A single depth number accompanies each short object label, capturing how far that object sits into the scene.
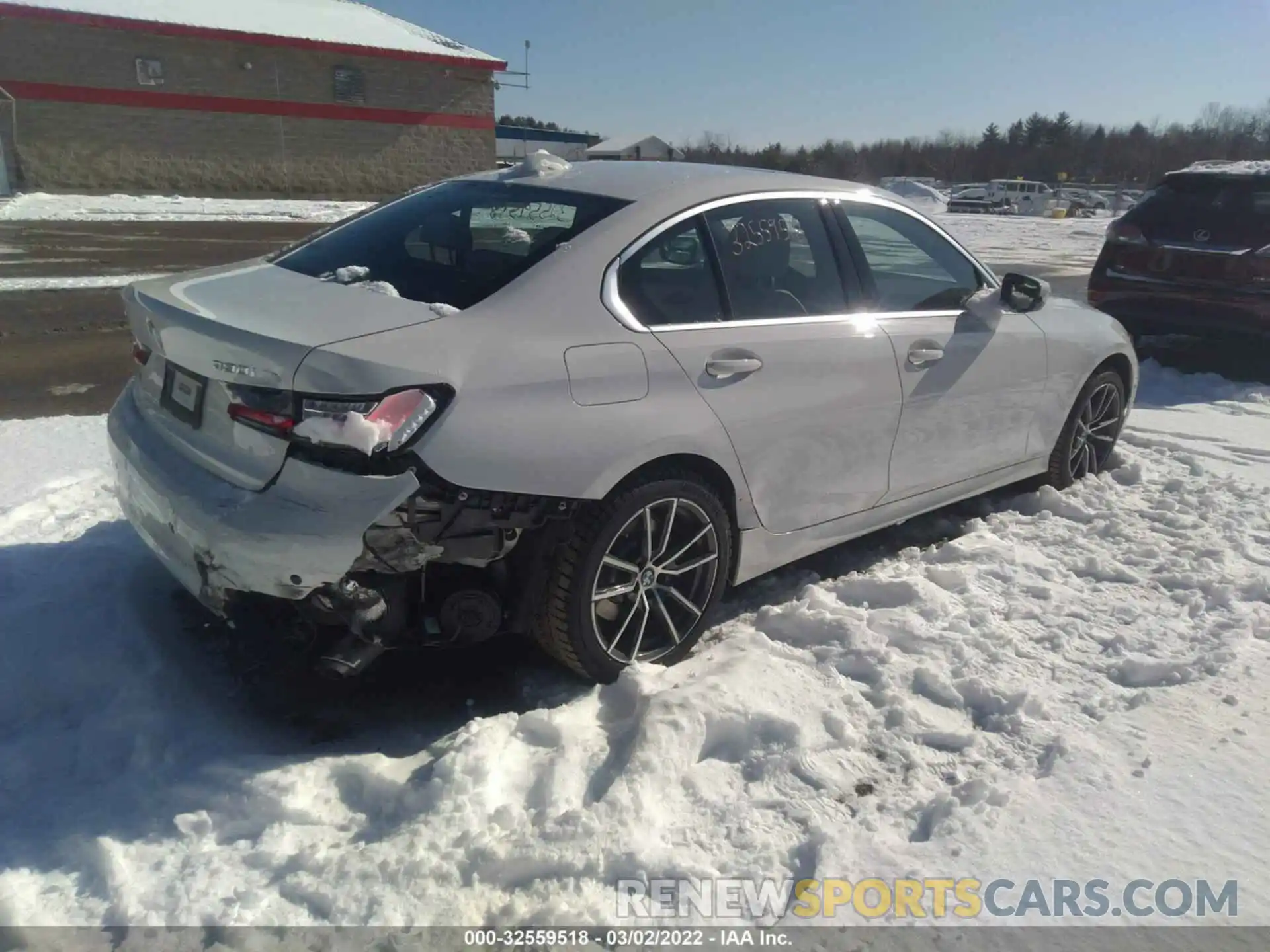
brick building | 24.45
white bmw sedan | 2.49
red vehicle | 7.36
